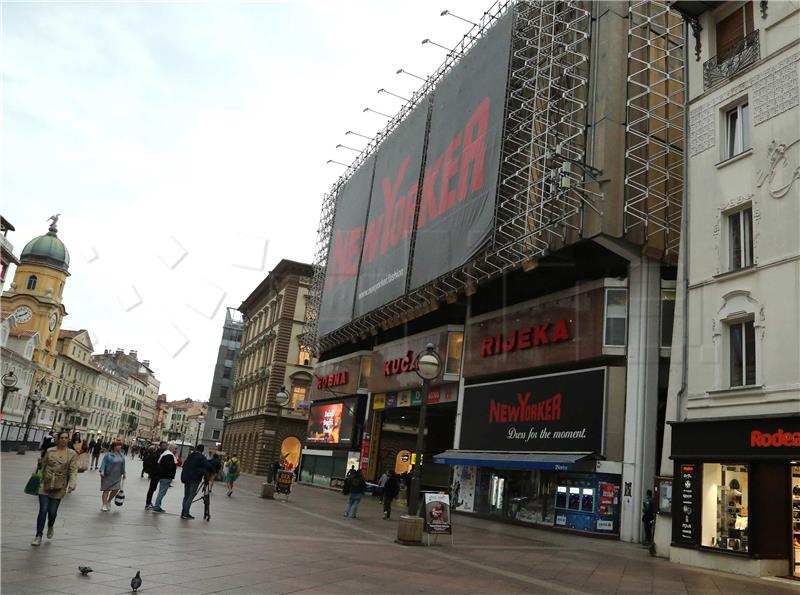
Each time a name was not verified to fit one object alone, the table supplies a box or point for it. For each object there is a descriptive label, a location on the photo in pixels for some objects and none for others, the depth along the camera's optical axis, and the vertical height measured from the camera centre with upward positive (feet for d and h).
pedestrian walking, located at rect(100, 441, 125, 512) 51.78 -3.86
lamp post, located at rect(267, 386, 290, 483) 101.67 +7.27
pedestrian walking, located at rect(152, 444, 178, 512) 55.21 -3.18
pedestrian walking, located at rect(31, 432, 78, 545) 33.27 -3.20
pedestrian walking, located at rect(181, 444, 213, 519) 51.67 -3.15
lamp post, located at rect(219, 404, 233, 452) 263.90 +9.55
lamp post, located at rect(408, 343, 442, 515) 52.03 +6.72
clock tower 273.75 +51.59
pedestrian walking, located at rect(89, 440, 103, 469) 130.62 -5.85
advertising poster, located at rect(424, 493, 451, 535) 51.39 -3.82
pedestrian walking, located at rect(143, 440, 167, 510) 56.65 -4.35
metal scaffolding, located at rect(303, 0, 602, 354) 76.33 +40.87
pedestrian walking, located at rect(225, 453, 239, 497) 87.72 -4.18
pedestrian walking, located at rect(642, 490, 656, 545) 63.36 -2.61
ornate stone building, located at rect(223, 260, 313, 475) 185.16 +20.27
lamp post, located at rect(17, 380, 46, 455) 175.50 +7.28
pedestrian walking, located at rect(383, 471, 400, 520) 74.38 -3.73
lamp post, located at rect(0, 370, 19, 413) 128.26 +6.22
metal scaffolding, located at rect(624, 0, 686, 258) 73.00 +41.36
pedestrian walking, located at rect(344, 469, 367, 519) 70.69 -3.70
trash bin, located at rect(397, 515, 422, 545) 50.26 -5.21
